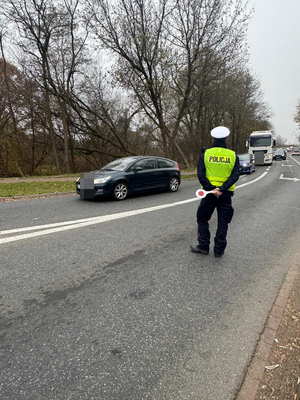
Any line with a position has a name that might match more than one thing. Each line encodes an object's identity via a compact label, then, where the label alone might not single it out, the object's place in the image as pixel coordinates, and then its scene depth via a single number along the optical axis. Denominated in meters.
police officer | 3.71
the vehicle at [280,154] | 44.71
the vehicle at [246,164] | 19.98
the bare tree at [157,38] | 16.25
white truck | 27.42
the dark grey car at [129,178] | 8.38
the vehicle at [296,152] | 65.86
